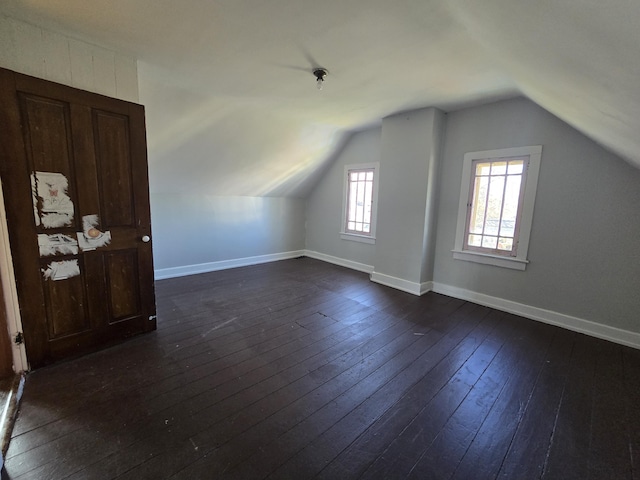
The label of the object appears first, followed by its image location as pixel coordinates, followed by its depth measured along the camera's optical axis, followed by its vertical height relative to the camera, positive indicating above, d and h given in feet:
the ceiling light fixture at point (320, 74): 7.69 +3.80
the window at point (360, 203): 15.56 +0.06
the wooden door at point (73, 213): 5.92 -0.44
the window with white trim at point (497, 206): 10.04 +0.09
